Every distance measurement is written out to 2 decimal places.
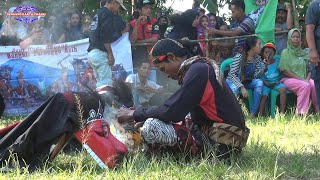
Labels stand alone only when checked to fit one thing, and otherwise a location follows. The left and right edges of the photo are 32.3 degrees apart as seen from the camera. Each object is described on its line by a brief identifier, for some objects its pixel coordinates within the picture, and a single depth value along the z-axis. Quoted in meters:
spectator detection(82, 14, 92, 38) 9.29
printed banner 8.91
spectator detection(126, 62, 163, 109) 8.31
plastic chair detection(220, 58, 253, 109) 8.34
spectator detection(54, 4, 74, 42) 9.44
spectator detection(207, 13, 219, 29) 9.39
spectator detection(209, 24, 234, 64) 8.77
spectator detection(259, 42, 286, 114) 8.29
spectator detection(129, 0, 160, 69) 8.90
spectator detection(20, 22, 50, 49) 9.11
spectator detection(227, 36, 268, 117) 8.12
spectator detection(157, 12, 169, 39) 9.06
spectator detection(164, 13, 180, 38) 8.77
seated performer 4.31
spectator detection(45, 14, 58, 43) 9.31
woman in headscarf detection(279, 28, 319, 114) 8.24
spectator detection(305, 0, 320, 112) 6.66
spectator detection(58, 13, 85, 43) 9.23
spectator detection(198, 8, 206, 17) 9.44
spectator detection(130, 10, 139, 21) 9.35
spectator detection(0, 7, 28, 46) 9.23
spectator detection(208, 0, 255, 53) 8.65
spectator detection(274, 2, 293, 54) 9.01
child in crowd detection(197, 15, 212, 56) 9.15
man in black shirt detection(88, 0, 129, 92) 8.05
